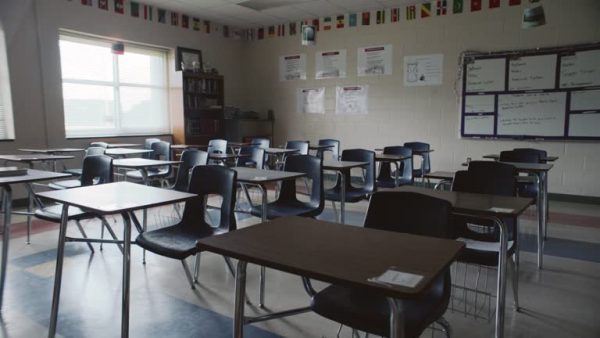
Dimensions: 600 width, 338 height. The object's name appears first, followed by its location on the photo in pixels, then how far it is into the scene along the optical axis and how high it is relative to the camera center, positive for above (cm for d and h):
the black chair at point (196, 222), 222 -56
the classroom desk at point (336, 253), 108 -38
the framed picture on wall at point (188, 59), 719 +115
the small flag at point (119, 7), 630 +178
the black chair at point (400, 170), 471 -52
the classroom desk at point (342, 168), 339 -34
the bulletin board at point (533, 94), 538 +42
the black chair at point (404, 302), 139 -62
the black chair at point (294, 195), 308 -53
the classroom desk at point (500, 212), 187 -38
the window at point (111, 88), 601 +59
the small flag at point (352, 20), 714 +177
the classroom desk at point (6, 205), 252 -46
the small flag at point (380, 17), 682 +174
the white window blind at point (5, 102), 519 +30
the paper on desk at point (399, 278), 102 -38
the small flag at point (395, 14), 668 +175
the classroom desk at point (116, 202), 188 -35
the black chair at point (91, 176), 285 -38
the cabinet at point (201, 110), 720 +29
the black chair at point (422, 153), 521 -34
